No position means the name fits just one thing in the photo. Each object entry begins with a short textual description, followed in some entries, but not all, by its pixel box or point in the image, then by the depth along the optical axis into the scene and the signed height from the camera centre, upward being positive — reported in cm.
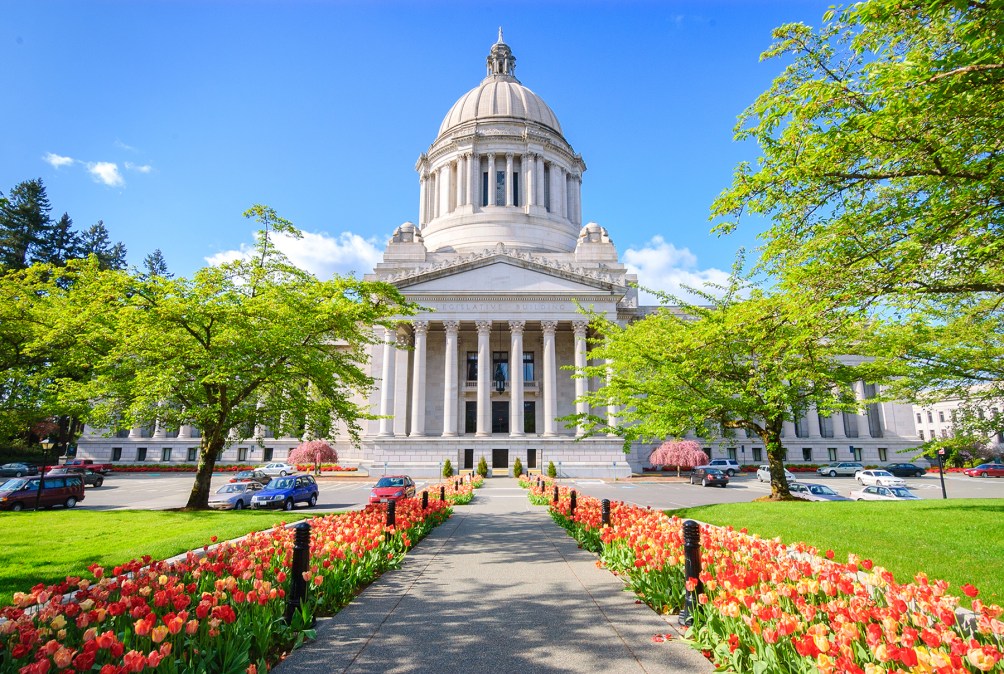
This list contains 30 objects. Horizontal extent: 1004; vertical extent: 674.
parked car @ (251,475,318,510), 2362 -228
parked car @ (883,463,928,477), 5095 -277
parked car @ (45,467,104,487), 3678 -242
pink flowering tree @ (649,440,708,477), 4412 -110
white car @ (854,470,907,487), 3482 -246
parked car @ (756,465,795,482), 4312 -266
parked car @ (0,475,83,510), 2280 -218
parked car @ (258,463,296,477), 4790 -246
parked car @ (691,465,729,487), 3728 -250
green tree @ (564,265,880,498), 1720 +210
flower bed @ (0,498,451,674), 447 -170
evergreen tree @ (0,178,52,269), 6045 +2450
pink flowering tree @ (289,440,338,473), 4666 -102
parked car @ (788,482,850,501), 2464 -231
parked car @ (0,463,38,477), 4572 -240
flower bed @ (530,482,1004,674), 409 -156
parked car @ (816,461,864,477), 5053 -264
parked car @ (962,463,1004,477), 5400 -294
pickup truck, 4804 -227
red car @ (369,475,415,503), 2278 -199
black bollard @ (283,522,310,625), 699 -166
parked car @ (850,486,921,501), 2374 -232
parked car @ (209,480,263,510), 2417 -245
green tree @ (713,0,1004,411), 676 +401
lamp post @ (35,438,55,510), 2307 -87
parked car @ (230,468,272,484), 3647 -237
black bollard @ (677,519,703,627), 723 -150
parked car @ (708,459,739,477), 5012 -217
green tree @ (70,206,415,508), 1705 +297
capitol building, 4631 +1007
